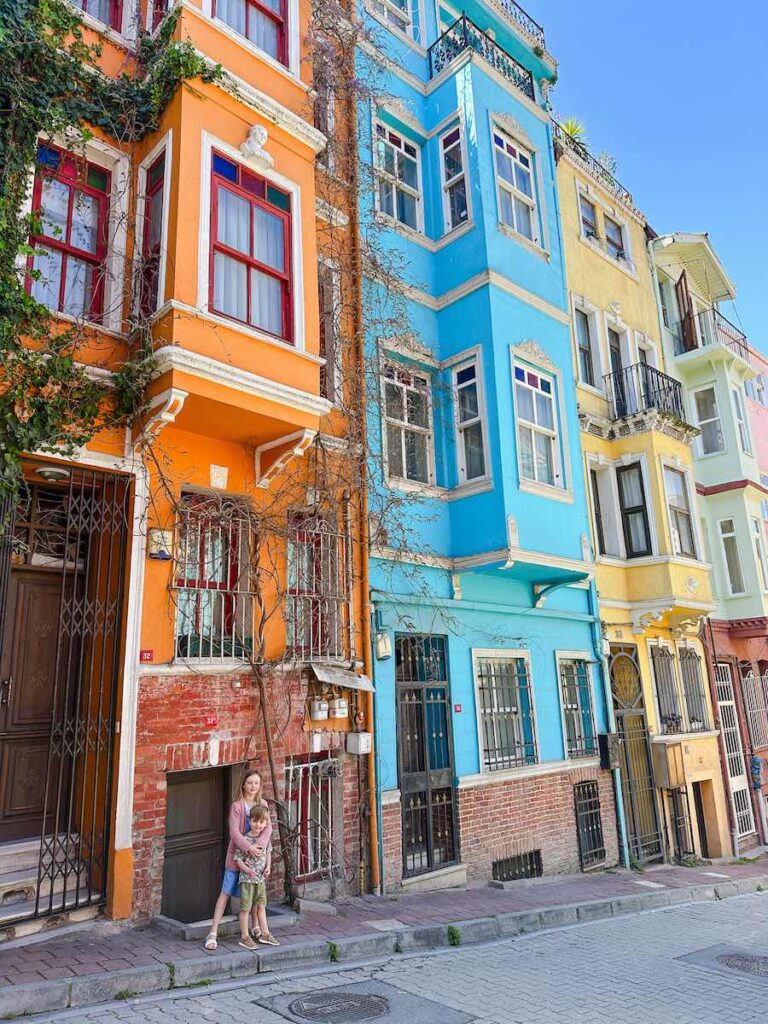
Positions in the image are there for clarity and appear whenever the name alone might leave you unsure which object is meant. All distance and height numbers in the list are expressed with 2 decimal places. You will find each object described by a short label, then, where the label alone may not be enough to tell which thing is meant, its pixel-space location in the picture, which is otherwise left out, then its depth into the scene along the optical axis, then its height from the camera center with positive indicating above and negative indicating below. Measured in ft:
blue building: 33.55 +10.70
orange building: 23.30 +6.36
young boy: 21.07 -4.37
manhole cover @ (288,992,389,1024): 17.12 -6.62
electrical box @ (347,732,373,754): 29.58 -0.77
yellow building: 45.96 +10.06
